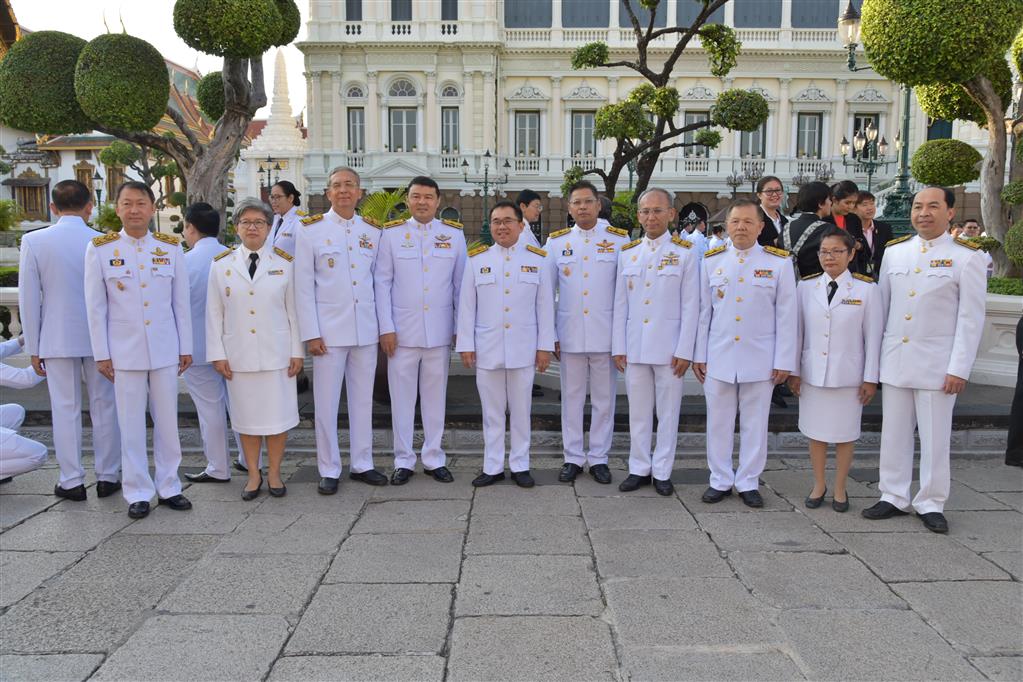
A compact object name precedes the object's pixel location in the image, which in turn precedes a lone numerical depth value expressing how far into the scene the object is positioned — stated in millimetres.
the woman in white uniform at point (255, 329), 4453
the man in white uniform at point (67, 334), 4422
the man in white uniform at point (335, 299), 4656
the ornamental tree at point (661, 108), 11711
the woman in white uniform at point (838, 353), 4258
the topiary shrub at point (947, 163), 9664
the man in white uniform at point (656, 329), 4609
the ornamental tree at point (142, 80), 8180
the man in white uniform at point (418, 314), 4867
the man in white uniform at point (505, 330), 4777
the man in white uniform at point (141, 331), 4238
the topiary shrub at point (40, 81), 8594
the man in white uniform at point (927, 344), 3994
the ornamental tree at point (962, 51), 7918
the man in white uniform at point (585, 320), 4859
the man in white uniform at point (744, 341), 4395
